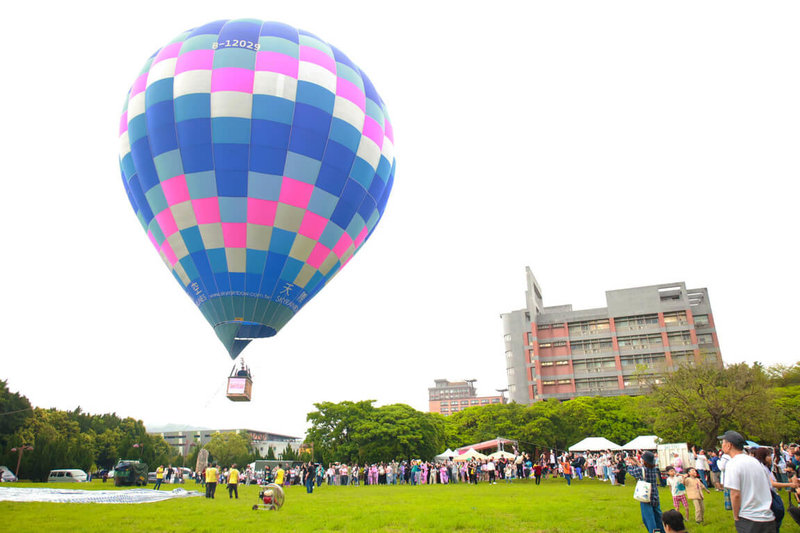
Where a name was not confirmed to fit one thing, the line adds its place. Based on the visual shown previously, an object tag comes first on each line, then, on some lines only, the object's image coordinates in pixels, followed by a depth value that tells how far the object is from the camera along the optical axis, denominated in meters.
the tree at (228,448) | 100.62
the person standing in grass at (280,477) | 23.08
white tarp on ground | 17.59
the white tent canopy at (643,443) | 32.74
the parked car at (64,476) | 39.31
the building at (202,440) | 146.88
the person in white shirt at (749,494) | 5.14
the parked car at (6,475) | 36.88
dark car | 31.97
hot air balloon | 17.22
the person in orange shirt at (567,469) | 25.80
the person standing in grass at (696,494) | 10.63
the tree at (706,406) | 28.89
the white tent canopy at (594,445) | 32.28
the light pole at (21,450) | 41.63
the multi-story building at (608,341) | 77.12
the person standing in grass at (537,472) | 26.27
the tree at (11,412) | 49.41
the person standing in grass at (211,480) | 19.44
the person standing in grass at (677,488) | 11.23
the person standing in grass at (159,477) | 27.53
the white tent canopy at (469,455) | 35.67
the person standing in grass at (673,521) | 4.44
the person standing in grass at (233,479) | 20.12
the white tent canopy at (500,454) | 35.22
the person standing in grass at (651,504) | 8.29
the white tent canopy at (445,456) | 39.56
